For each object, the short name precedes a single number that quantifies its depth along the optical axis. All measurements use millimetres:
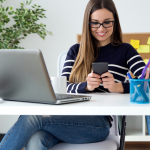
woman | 2114
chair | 2122
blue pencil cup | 1933
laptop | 1858
